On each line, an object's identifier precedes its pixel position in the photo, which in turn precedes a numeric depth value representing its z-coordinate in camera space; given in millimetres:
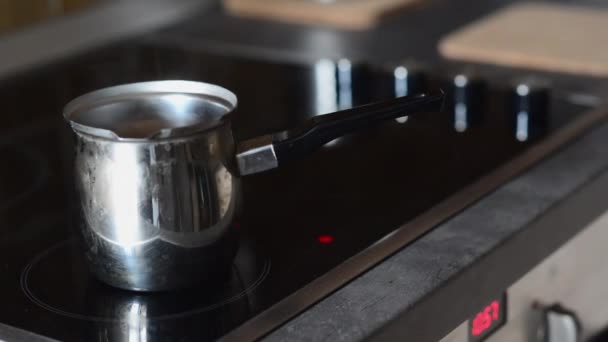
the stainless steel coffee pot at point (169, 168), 793
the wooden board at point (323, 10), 1353
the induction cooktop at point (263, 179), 821
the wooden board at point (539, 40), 1203
